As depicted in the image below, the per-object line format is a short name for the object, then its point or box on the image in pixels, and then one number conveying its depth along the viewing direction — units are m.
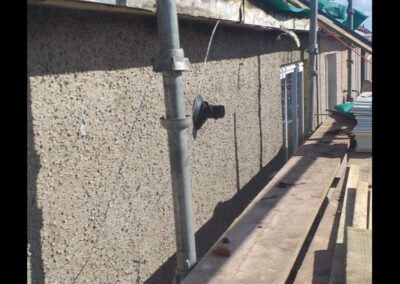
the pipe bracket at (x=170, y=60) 2.21
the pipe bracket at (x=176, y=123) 2.28
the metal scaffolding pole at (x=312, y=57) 5.98
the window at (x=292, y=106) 6.60
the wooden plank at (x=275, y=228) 2.39
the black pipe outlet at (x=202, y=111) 3.14
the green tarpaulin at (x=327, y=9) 4.59
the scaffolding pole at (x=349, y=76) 11.57
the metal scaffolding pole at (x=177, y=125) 2.19
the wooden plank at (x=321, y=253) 2.72
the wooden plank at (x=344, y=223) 2.53
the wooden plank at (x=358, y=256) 2.21
